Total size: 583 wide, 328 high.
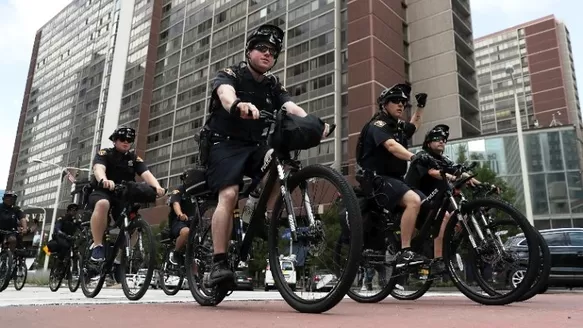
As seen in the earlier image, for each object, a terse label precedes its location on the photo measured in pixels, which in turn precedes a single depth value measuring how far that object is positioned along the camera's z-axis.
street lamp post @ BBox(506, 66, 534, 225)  18.80
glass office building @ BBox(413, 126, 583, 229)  37.75
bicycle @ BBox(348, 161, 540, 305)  3.79
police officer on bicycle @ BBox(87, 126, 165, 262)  5.31
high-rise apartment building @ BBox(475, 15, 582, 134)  92.25
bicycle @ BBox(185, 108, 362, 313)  2.65
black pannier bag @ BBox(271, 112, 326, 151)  2.99
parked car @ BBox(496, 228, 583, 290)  9.90
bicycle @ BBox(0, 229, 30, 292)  8.13
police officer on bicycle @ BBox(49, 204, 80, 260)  9.06
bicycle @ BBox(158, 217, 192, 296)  6.69
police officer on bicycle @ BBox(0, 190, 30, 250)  8.31
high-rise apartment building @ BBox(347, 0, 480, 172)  44.19
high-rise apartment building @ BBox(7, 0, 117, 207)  84.12
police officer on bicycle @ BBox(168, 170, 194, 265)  6.86
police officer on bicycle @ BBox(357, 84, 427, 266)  4.50
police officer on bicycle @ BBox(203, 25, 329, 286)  3.34
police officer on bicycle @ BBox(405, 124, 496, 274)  4.51
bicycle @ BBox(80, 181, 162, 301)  5.18
